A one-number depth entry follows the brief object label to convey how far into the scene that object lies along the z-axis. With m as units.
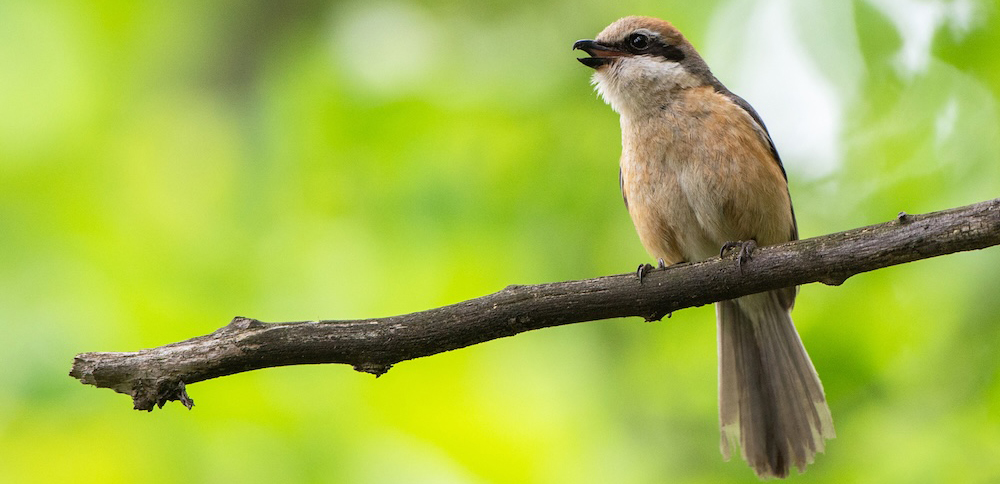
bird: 10.46
